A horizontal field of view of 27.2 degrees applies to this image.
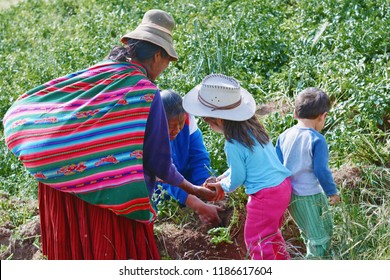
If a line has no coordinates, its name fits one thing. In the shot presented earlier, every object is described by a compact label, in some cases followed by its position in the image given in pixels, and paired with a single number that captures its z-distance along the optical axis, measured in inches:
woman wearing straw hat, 165.5
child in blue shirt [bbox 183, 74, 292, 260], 177.2
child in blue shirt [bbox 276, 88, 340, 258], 182.7
